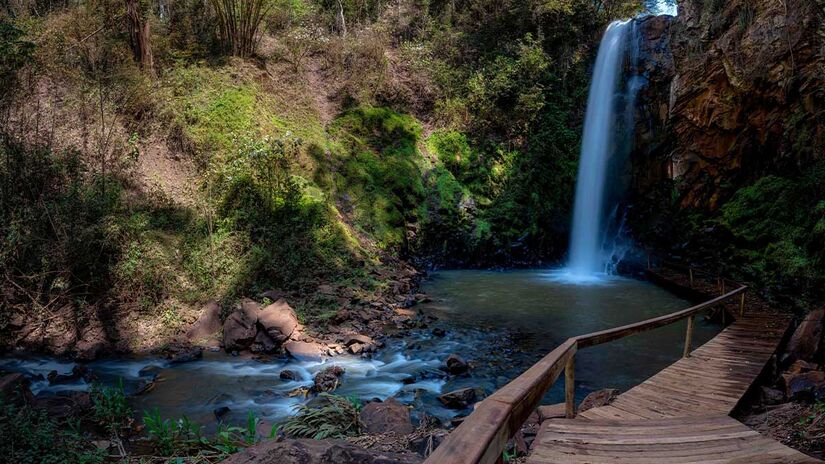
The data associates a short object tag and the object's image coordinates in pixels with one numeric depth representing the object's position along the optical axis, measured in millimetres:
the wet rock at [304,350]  7488
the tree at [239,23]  14422
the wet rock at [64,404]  4934
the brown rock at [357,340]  8078
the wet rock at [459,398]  5831
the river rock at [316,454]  2611
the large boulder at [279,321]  7879
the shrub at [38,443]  3580
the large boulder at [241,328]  7723
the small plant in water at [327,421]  4594
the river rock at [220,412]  5562
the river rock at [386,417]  4699
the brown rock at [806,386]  4797
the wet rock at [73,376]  6309
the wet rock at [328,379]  6340
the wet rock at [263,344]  7715
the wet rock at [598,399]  5073
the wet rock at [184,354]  7258
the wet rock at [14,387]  4875
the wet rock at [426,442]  4070
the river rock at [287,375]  6723
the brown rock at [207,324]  8102
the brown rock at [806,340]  6566
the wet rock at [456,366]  7074
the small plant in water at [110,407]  4953
